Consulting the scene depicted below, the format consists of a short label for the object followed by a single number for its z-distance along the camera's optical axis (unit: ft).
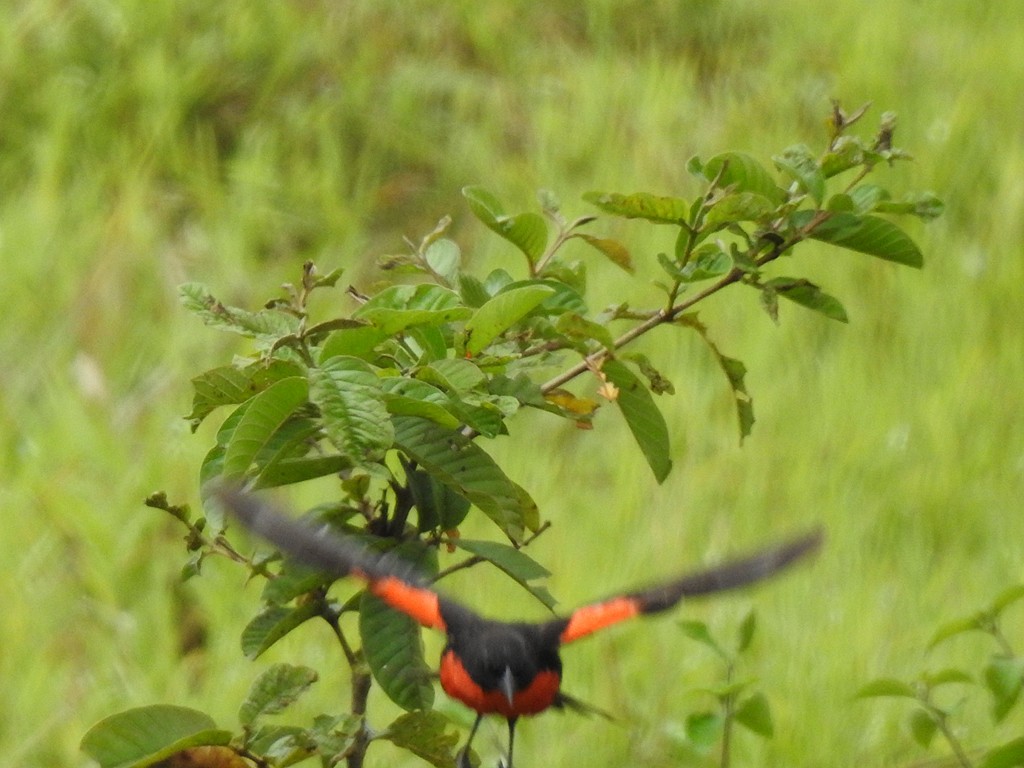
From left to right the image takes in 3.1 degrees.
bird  28.43
